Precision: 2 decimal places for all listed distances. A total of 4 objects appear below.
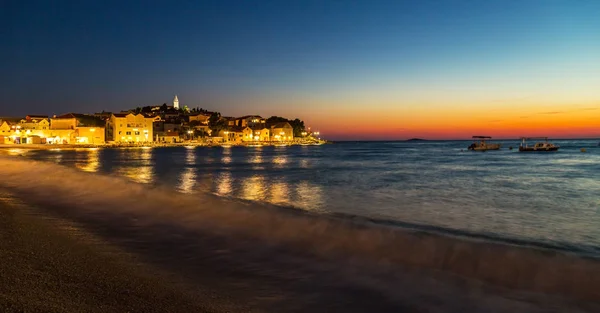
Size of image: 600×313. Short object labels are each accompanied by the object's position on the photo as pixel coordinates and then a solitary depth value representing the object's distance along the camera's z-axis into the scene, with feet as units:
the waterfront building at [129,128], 421.59
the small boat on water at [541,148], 276.41
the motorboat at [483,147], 312.09
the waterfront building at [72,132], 391.45
